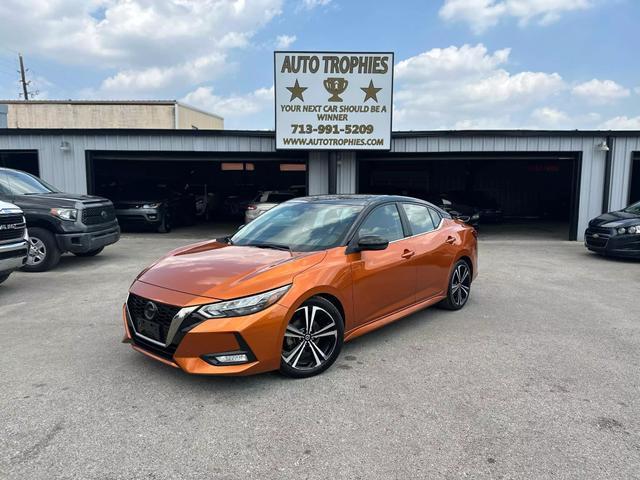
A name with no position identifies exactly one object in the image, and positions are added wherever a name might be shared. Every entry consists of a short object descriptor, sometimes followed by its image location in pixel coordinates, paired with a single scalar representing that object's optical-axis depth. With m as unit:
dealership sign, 13.32
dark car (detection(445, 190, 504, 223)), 18.19
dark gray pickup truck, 8.15
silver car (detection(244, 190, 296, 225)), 13.12
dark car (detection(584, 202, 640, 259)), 9.67
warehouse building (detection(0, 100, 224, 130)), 33.03
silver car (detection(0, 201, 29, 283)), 6.18
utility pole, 46.38
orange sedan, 3.33
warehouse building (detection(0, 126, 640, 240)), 13.50
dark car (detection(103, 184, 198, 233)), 14.77
